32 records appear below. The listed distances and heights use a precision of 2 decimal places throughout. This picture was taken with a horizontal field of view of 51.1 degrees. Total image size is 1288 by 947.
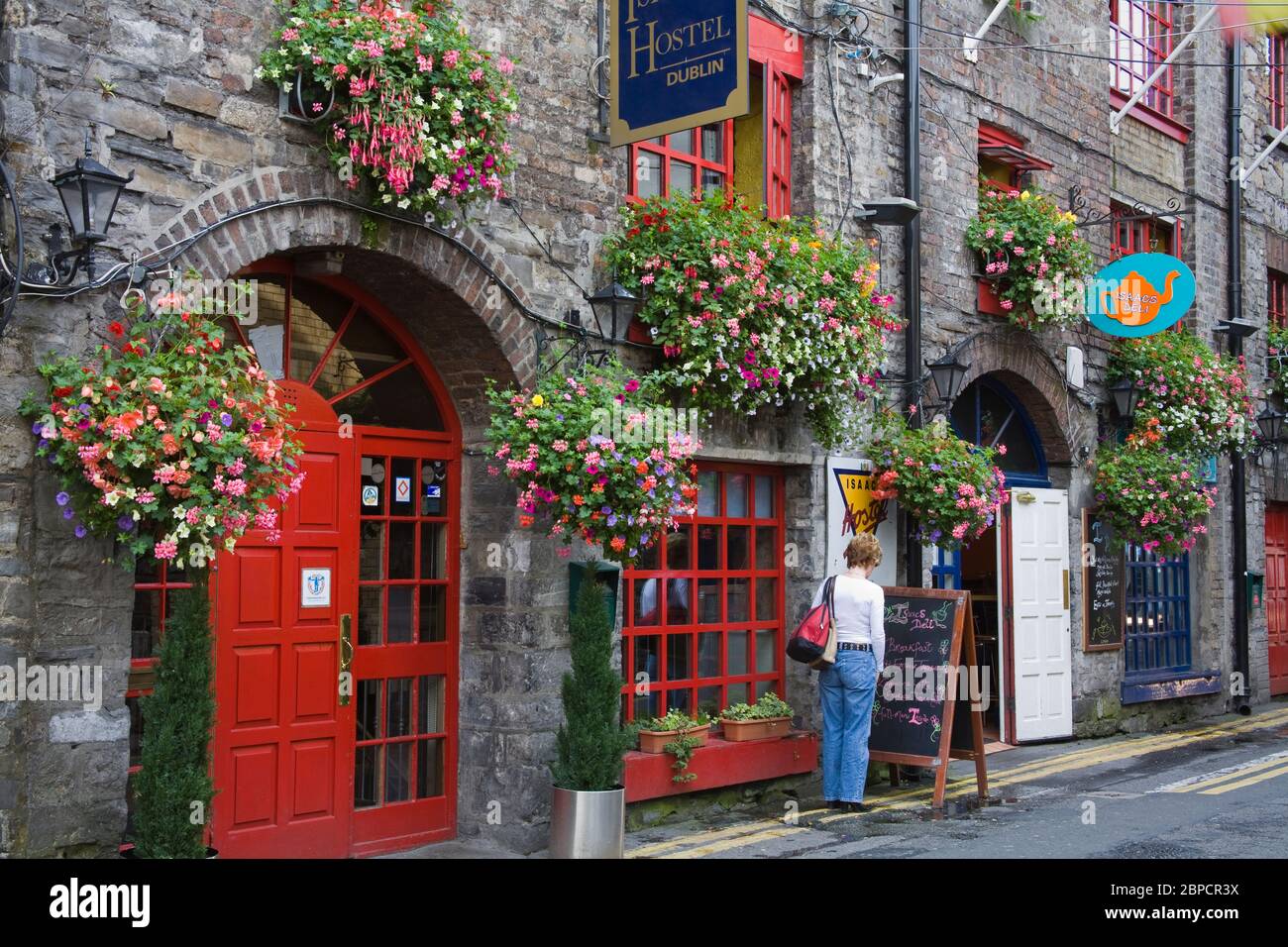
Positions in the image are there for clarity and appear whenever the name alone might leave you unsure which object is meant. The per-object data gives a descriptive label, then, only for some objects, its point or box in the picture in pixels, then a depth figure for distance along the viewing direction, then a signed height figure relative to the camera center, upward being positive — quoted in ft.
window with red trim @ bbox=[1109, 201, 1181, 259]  44.86 +10.91
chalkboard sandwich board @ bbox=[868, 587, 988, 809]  28.58 -2.96
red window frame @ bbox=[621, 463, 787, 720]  28.09 -1.51
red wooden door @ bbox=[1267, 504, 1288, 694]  53.21 -1.54
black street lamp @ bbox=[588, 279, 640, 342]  25.94 +4.75
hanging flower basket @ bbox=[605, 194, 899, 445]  26.40 +4.98
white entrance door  38.68 -1.82
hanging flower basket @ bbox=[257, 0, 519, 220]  21.11 +7.29
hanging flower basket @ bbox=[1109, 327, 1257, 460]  42.16 +4.89
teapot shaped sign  39.22 +7.56
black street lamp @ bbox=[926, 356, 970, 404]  34.30 +4.48
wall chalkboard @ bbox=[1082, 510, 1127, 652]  41.04 -1.05
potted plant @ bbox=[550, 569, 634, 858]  22.74 -3.58
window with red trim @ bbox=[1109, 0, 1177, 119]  45.11 +17.33
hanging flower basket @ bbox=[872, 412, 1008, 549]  31.55 +1.67
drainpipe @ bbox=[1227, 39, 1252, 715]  48.21 +9.14
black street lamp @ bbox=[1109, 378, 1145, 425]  42.11 +4.86
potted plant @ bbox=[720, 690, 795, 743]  29.01 -3.69
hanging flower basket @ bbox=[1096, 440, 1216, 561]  40.50 +1.64
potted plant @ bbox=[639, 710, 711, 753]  27.14 -3.66
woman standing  27.37 -2.53
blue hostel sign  23.54 +8.81
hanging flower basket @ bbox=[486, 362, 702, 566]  22.76 +1.49
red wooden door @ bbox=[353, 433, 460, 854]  24.53 -1.84
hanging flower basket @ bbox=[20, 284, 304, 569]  17.17 +1.35
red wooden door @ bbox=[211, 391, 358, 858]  21.94 -2.19
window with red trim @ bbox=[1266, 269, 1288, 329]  54.08 +10.36
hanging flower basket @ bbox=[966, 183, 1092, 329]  37.14 +8.30
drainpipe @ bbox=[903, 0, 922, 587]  34.19 +9.20
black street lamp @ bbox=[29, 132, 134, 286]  17.81 +4.46
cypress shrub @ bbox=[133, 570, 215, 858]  17.48 -2.56
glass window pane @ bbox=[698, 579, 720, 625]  29.71 -1.14
